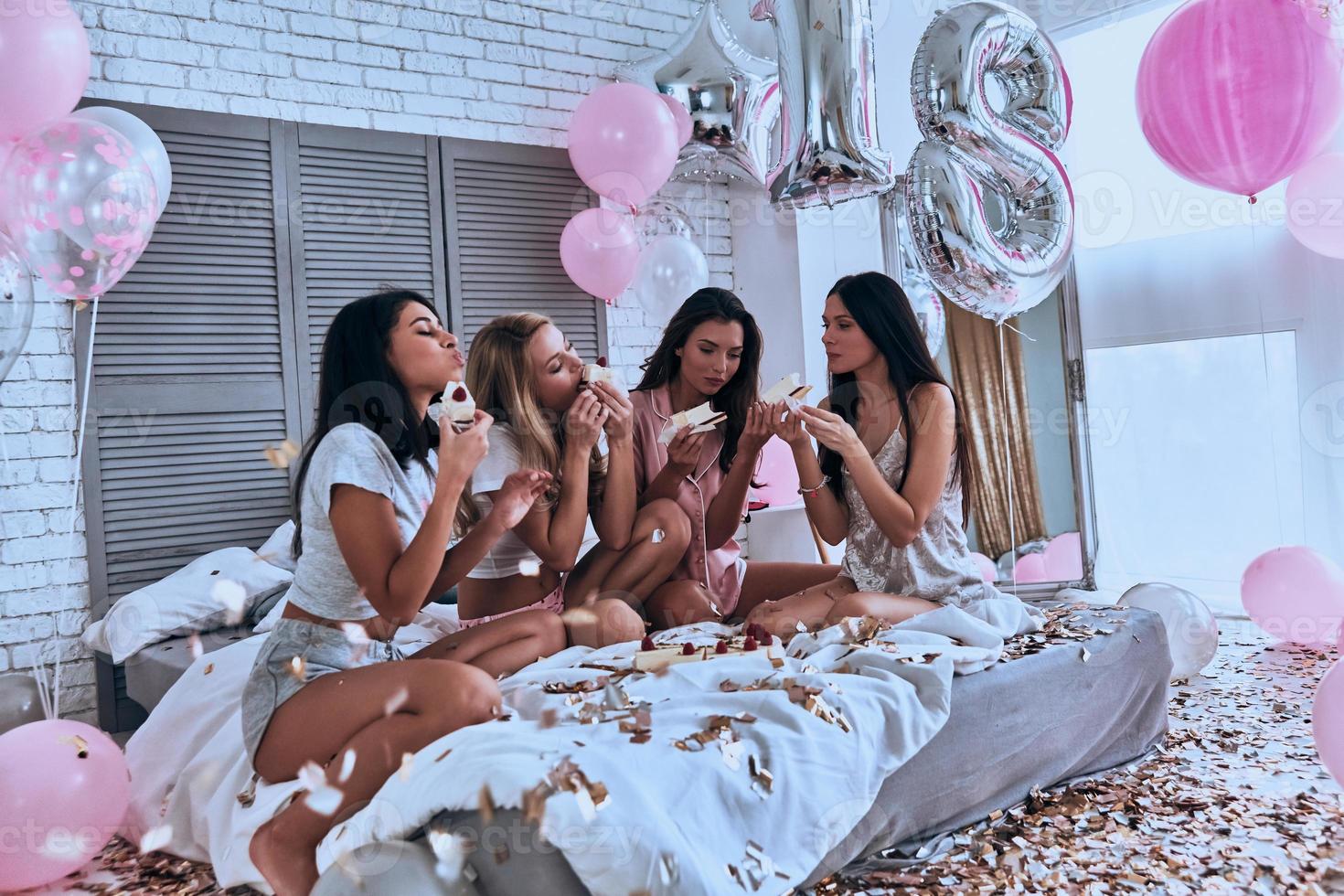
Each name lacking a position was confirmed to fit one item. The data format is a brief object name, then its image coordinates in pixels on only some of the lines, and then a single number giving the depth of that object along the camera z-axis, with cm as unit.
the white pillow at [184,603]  314
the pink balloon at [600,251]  408
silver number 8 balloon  298
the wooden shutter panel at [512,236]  421
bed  147
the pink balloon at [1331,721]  193
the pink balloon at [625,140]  386
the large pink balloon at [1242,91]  284
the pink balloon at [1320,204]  299
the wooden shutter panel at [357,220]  386
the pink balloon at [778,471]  421
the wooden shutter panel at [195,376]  346
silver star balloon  412
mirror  436
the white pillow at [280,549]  342
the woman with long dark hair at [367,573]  170
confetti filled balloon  236
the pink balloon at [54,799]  198
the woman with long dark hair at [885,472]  244
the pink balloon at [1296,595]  308
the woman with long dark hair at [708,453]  269
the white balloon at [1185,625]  297
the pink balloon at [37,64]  246
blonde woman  243
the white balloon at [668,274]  421
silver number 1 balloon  306
